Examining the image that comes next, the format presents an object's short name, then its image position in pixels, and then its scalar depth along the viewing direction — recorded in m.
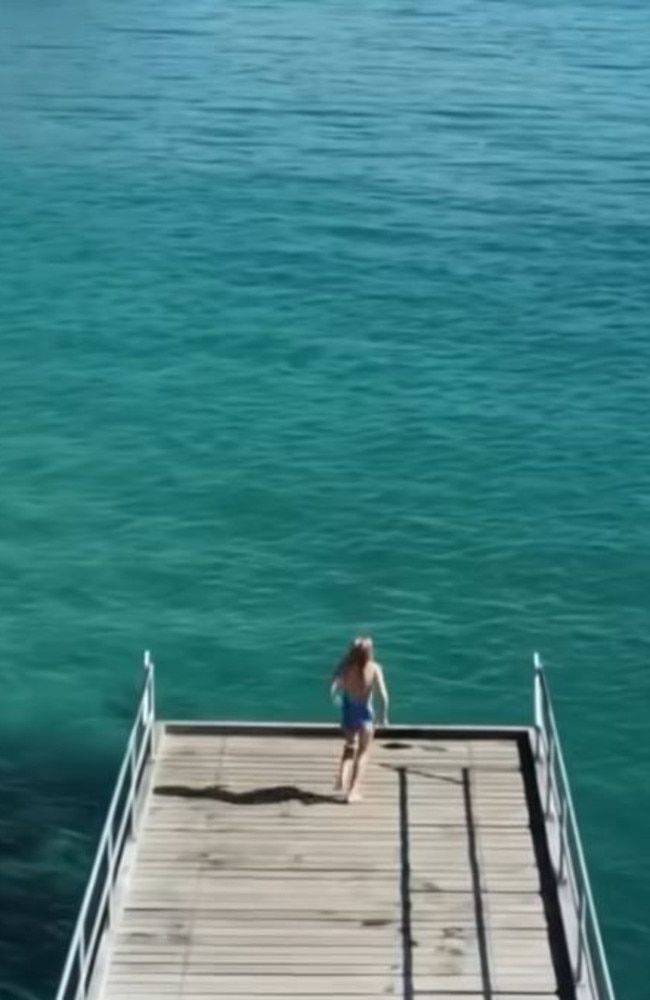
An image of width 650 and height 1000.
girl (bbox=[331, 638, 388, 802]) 21.89
